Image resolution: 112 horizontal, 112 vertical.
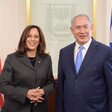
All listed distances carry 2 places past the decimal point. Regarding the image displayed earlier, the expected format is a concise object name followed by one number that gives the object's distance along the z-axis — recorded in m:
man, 1.85
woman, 1.95
